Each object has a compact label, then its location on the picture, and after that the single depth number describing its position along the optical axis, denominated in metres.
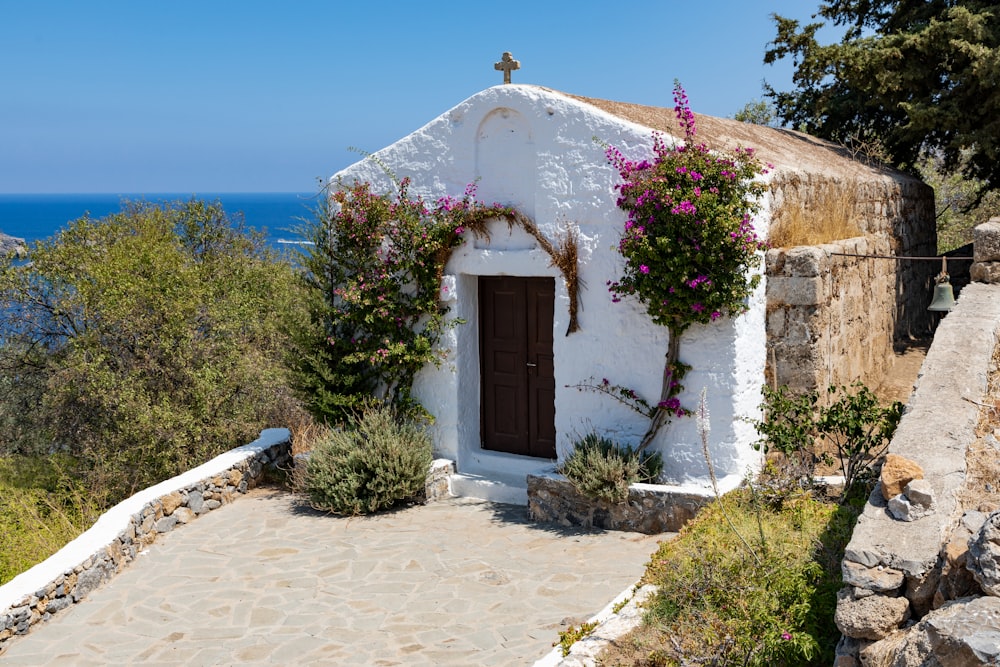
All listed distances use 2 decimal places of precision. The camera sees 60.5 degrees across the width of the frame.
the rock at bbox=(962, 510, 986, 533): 3.62
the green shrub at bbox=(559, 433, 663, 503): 7.55
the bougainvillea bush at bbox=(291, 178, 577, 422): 8.72
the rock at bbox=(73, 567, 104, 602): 6.66
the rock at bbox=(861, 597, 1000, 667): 2.78
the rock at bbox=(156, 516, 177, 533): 7.94
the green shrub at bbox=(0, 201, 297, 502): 11.12
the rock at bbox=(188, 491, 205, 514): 8.35
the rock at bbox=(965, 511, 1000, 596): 3.03
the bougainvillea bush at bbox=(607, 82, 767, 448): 7.27
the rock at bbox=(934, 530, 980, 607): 3.23
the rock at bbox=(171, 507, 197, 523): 8.18
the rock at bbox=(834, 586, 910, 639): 3.44
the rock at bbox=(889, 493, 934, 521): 3.81
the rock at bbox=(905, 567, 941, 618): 3.42
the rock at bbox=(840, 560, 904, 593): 3.47
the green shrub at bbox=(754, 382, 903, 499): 5.93
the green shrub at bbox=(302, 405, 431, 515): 8.29
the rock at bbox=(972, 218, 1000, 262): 8.50
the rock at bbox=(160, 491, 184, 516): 8.02
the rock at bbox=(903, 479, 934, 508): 3.80
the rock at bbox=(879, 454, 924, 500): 4.04
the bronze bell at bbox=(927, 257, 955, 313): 6.98
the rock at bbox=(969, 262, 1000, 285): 8.48
